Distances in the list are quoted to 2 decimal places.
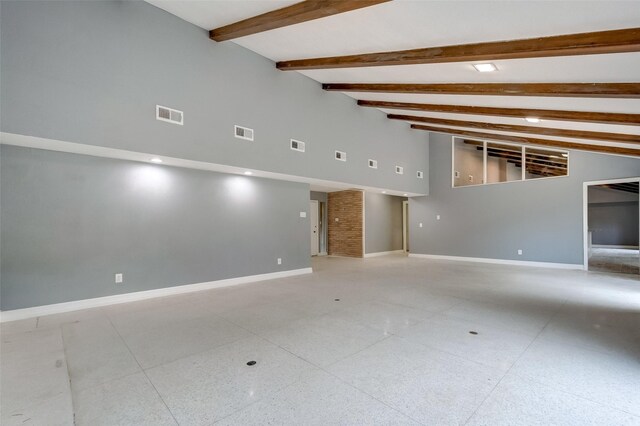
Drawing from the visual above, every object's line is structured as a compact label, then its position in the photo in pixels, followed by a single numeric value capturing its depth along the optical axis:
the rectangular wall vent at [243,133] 5.45
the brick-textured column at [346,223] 10.36
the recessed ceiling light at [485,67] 4.08
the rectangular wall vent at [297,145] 6.41
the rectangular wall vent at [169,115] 4.50
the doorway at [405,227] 12.53
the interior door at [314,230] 10.96
